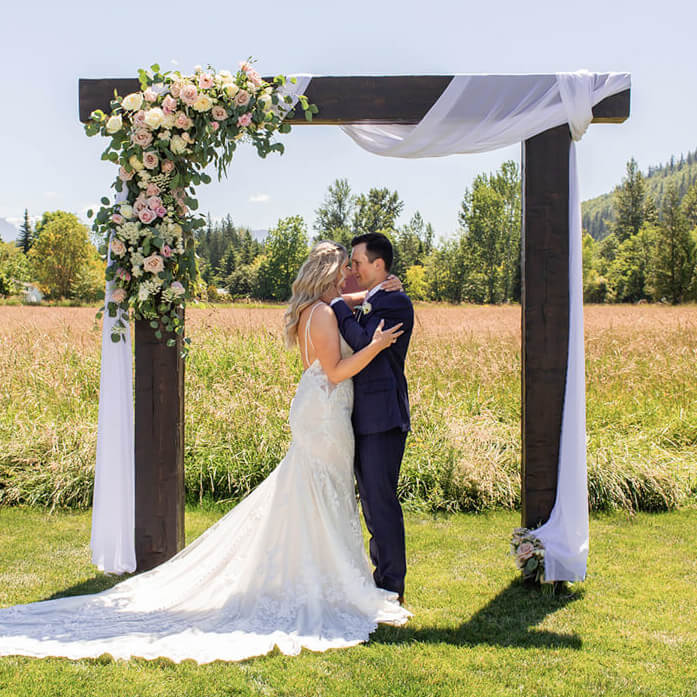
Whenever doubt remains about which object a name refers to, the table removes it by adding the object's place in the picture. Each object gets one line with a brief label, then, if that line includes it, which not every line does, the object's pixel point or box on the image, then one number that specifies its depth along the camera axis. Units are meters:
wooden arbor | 3.69
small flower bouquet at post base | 3.67
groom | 3.36
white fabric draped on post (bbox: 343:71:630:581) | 3.62
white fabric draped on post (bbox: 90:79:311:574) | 3.84
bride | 3.15
